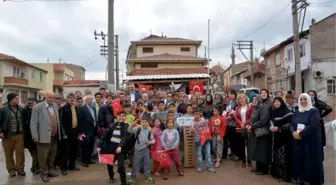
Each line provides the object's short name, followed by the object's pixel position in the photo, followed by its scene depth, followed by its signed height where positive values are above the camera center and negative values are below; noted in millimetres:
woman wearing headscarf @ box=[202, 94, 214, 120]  8062 -265
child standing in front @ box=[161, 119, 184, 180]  6809 -993
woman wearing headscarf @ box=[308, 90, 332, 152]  7055 -225
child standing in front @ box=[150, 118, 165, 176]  6918 -1034
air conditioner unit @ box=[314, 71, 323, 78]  25734 +1811
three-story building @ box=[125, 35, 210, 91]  21484 +4041
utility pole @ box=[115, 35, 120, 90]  32688 +4787
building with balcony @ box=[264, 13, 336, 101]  25734 +3251
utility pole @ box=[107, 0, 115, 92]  15766 +2656
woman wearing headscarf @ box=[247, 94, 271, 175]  6543 -828
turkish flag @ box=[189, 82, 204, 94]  14602 +550
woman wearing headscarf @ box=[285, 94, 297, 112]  6907 -104
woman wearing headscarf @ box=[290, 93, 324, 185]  5695 -848
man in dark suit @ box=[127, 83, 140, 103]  10195 +145
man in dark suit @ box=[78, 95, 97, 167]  7632 -758
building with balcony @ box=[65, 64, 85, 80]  82625 +7456
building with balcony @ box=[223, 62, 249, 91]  56969 +4629
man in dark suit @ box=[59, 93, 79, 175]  7195 -847
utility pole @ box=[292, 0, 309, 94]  17703 +3441
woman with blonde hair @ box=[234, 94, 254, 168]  7371 -499
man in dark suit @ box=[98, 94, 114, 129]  7922 -490
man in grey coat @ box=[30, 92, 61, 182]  6551 -699
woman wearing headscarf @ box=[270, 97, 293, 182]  6277 -833
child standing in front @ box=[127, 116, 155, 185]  6465 -1092
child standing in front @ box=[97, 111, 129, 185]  6176 -854
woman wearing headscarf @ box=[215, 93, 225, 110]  8320 -86
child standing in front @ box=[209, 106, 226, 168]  7586 -803
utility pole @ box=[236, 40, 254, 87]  38956 +6311
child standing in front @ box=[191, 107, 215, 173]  7254 -1026
